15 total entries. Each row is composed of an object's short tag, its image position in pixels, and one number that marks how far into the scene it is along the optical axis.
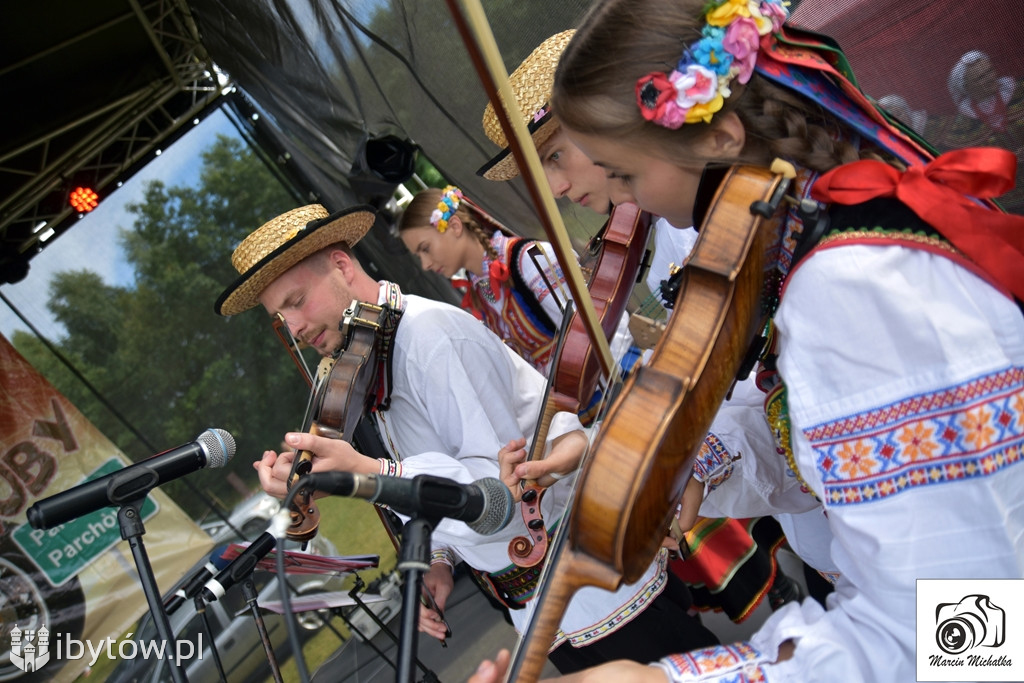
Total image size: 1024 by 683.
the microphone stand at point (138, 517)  1.47
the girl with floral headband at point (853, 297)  0.97
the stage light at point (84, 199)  4.83
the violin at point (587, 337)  1.81
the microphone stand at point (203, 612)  2.18
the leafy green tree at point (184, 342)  5.22
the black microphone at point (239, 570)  2.26
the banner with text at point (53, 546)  4.28
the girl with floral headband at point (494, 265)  3.13
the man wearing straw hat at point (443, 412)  2.02
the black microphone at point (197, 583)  2.38
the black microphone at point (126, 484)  1.52
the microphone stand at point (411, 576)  1.03
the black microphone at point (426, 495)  1.08
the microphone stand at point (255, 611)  2.04
